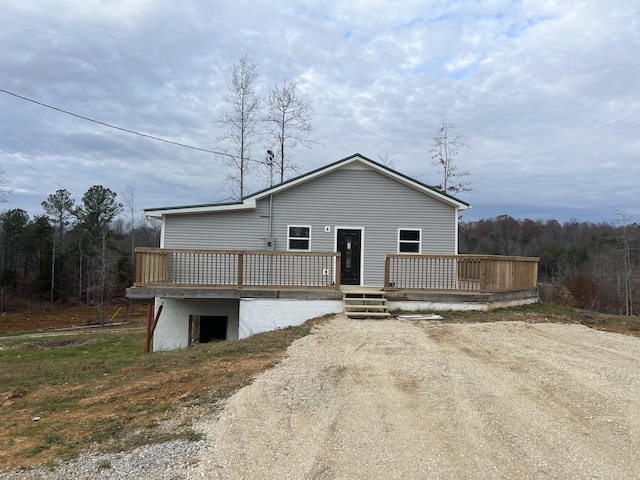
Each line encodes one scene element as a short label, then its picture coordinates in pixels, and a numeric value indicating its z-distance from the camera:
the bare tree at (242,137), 24.08
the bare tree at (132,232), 47.06
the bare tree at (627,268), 33.71
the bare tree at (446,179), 25.56
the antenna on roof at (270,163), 21.46
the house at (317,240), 12.34
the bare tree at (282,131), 23.50
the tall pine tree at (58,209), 51.39
